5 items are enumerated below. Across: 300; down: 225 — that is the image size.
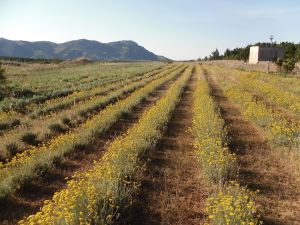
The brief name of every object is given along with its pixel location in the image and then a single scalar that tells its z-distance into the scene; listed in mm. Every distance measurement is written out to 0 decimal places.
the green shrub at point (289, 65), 26775
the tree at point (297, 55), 33785
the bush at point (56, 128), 8172
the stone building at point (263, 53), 47848
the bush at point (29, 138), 7259
